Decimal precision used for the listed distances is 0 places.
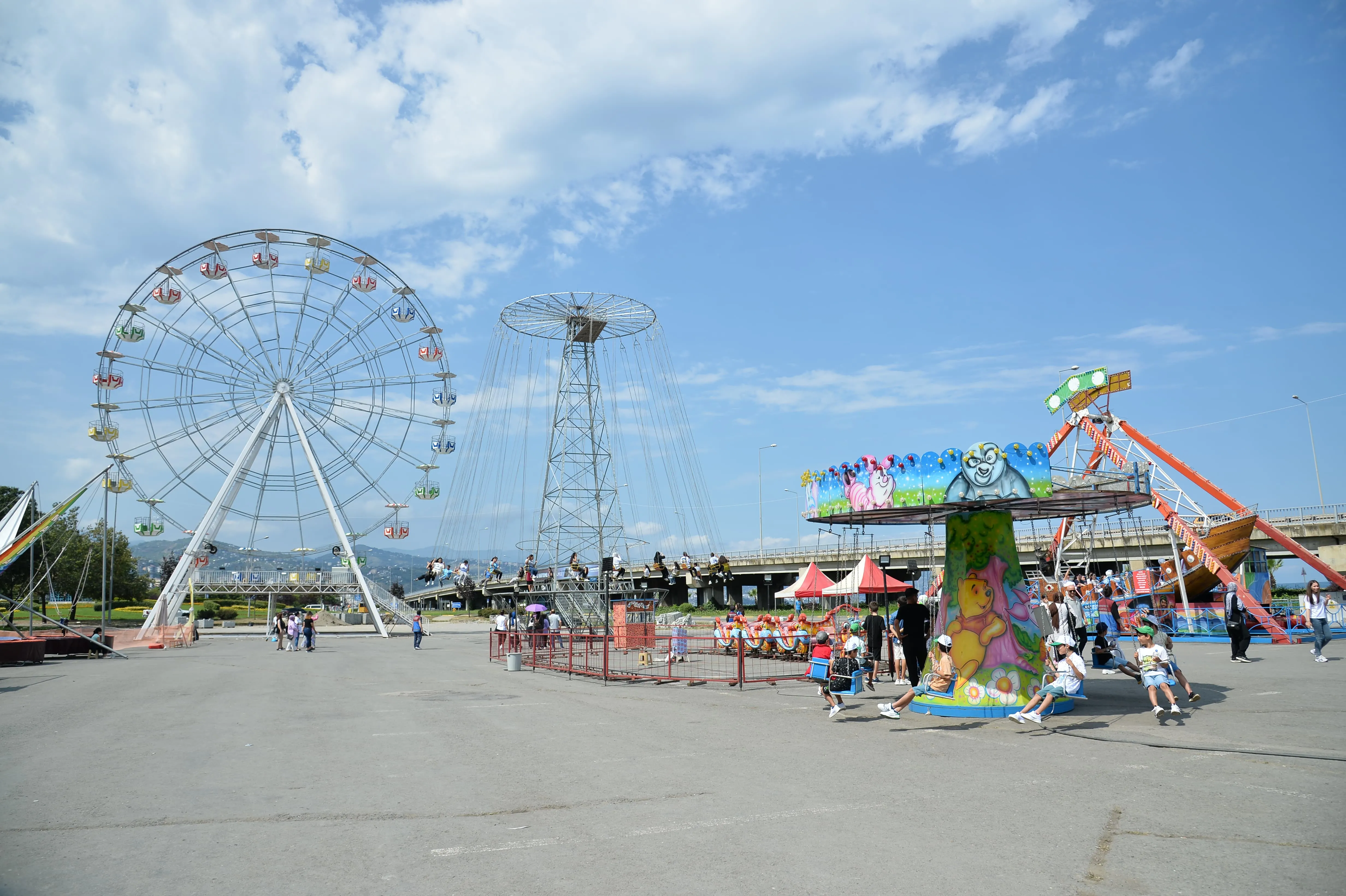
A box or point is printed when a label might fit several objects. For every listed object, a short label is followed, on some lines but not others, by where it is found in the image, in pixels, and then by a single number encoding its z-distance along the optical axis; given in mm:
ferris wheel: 39062
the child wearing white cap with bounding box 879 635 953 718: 12797
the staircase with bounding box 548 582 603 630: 35125
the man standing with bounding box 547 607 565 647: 32969
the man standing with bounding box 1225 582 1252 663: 19047
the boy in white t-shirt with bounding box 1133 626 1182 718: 11328
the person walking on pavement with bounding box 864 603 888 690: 18281
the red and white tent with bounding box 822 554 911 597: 26062
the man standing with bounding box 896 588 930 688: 14930
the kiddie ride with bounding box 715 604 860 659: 24375
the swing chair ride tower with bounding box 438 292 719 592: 35719
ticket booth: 27266
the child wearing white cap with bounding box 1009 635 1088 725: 11148
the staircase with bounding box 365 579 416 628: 48406
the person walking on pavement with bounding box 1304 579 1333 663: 18438
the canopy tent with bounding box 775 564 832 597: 29344
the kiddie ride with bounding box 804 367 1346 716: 12422
